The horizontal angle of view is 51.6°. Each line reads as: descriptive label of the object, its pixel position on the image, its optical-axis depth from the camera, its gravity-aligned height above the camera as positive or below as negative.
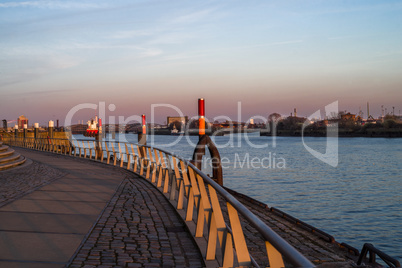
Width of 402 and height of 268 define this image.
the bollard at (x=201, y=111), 12.64 +0.56
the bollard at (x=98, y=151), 22.39 -1.08
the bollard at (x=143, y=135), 18.00 -0.20
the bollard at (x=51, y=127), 34.61 +0.35
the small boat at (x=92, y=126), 53.66 +0.67
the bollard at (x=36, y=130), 39.76 +0.12
